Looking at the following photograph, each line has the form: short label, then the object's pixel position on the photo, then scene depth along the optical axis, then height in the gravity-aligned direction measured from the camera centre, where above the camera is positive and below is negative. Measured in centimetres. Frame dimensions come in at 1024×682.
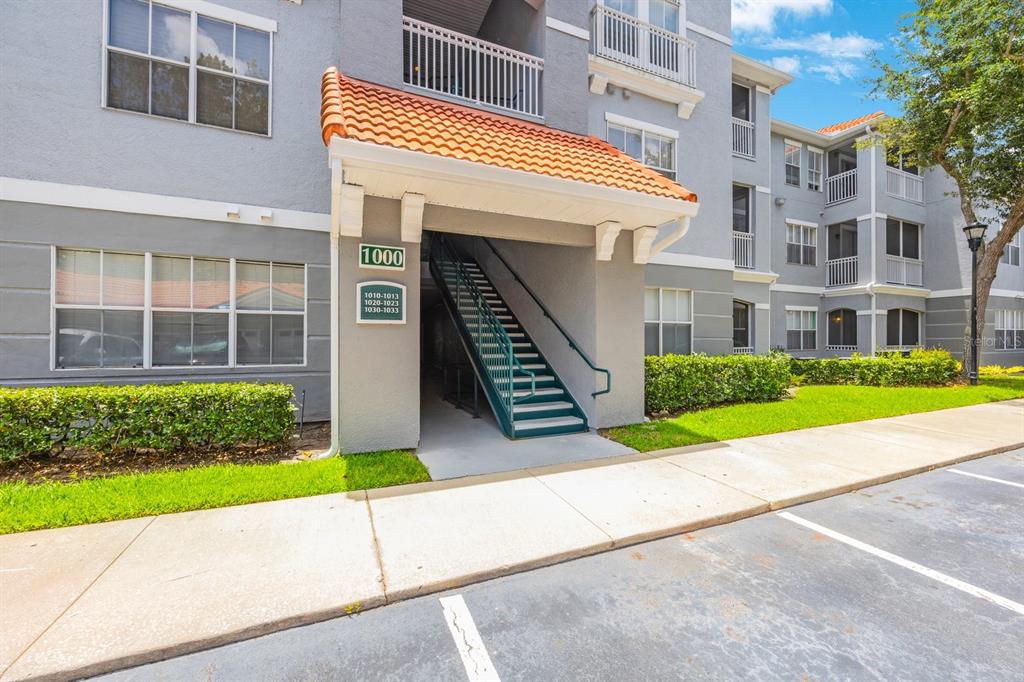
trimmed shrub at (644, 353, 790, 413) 877 -84
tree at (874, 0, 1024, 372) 1123 +712
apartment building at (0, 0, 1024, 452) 598 +216
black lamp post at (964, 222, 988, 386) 1262 +249
